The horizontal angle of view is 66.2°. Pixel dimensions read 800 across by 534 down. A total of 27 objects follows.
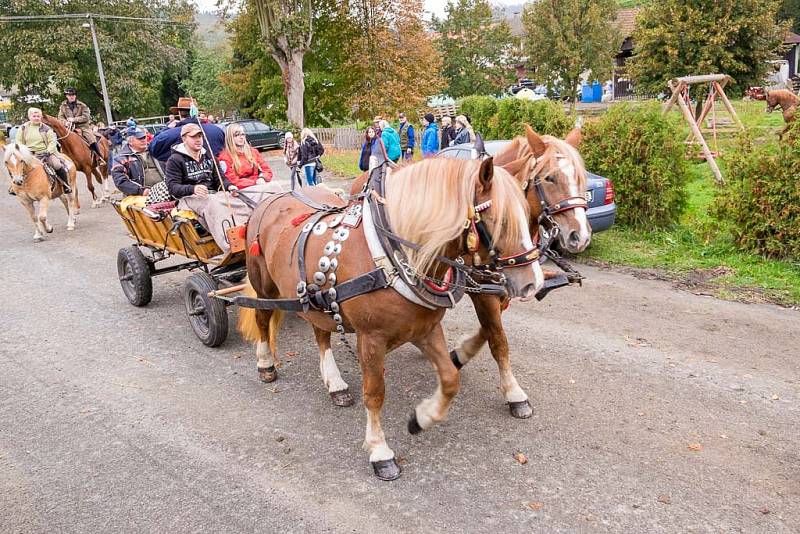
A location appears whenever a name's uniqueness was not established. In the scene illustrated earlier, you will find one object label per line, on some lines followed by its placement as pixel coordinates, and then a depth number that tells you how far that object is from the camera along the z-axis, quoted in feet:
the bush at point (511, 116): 36.06
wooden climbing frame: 36.29
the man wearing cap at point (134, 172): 25.70
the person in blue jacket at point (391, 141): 46.14
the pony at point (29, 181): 35.88
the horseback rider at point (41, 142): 39.17
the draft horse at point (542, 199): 13.62
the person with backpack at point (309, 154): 50.88
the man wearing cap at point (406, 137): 59.16
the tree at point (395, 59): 97.96
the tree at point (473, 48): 128.06
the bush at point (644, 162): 30.01
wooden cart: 19.08
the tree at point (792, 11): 146.61
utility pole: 104.09
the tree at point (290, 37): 88.17
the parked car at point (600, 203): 27.68
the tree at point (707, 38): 57.36
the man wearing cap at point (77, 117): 48.37
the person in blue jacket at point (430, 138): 51.21
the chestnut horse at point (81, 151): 43.88
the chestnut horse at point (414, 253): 10.43
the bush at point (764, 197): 24.21
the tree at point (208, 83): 140.87
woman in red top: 20.58
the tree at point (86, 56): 114.01
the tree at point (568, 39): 94.27
